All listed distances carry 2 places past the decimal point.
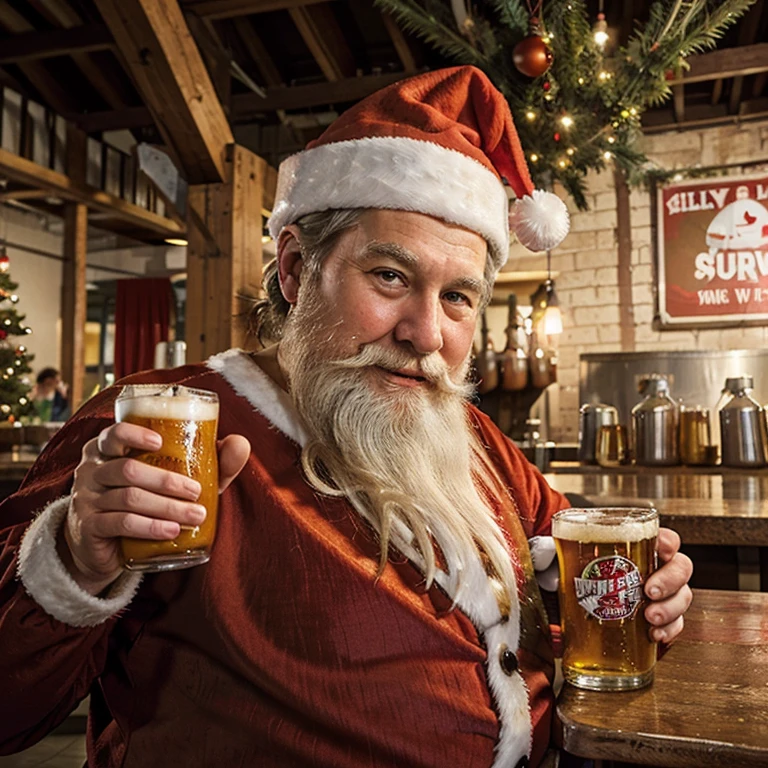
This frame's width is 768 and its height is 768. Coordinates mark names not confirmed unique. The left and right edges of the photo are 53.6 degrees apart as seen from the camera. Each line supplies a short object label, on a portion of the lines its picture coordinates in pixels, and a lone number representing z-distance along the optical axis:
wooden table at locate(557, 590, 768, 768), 0.77
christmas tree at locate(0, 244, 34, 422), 6.68
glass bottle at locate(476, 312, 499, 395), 5.33
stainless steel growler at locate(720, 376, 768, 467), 3.02
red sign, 5.71
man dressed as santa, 0.88
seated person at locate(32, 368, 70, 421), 7.04
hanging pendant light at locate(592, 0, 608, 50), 3.39
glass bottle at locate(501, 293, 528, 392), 5.28
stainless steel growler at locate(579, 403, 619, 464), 3.68
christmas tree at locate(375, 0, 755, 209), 3.40
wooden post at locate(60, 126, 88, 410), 7.25
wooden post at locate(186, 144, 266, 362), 3.84
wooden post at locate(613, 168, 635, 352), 6.14
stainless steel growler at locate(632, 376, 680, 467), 3.30
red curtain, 10.53
